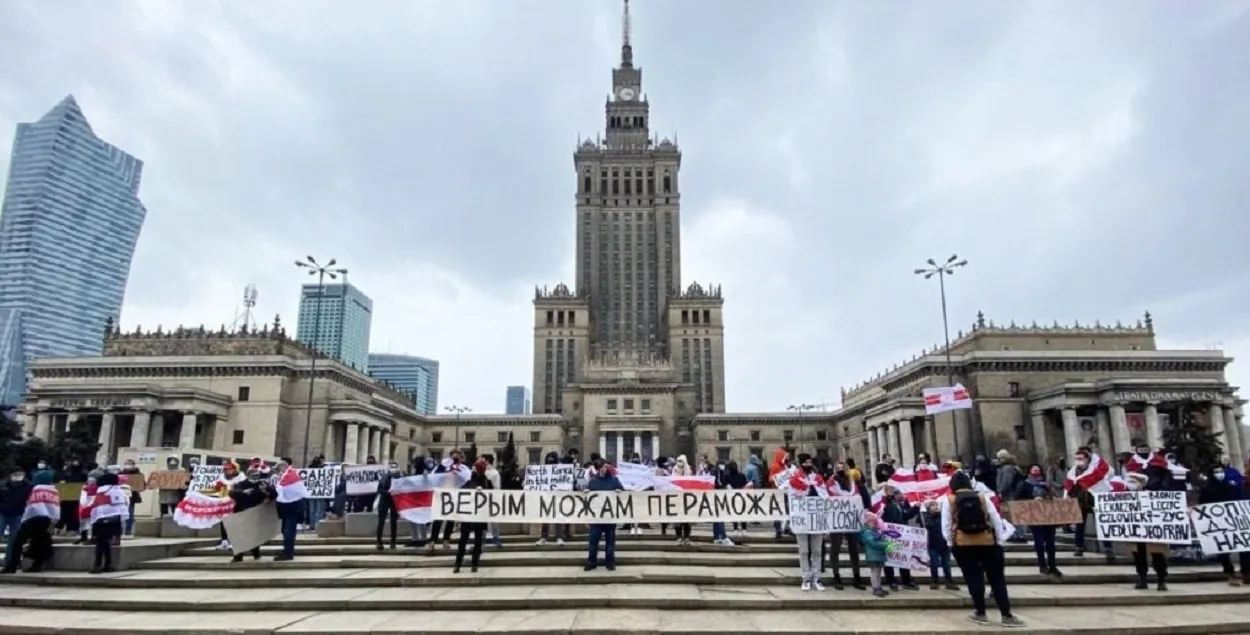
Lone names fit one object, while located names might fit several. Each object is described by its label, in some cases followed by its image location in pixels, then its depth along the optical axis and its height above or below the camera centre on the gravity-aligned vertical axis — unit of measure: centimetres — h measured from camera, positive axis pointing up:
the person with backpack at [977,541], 876 -110
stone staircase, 902 -220
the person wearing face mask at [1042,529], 1212 -130
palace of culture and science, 5375 +512
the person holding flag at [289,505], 1356 -97
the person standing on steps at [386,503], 1448 -100
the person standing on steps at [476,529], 1199 -129
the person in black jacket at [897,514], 1095 -95
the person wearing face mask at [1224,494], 1149 -64
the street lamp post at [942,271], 3292 +914
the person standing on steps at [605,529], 1223 -132
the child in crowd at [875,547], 1055 -141
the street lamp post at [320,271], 3684 +1016
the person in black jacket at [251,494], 1364 -75
